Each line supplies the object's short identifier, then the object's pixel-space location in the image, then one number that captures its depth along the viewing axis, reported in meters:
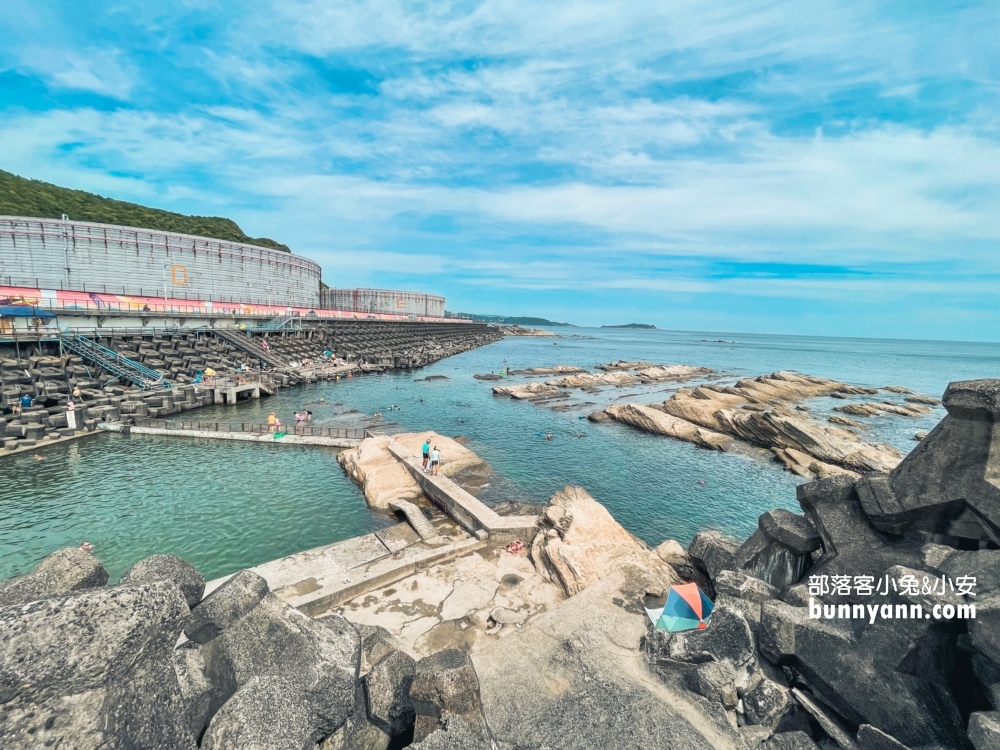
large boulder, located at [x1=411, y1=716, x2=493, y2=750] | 5.19
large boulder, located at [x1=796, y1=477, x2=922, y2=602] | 7.05
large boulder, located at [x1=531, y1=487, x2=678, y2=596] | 10.59
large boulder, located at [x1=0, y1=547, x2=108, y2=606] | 5.88
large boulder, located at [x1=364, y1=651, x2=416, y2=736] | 6.27
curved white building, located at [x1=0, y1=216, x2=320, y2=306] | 54.75
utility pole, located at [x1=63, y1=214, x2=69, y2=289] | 56.68
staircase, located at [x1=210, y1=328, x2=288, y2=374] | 49.62
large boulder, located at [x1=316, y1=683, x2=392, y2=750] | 6.06
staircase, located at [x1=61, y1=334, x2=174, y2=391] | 33.00
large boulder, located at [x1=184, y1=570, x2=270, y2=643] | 6.41
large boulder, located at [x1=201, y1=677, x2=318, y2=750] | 5.02
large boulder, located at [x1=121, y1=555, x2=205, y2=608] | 6.72
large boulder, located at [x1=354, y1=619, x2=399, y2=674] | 7.31
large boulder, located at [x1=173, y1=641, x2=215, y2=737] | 5.39
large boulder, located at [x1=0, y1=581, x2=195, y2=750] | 4.12
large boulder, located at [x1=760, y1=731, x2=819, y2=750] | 5.55
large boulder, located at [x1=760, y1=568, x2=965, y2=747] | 5.20
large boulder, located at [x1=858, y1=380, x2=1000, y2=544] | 6.42
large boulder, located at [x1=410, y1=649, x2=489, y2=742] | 5.79
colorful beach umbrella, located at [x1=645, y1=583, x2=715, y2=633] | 7.51
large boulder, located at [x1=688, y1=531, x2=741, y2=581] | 9.93
